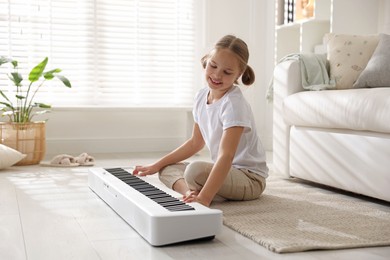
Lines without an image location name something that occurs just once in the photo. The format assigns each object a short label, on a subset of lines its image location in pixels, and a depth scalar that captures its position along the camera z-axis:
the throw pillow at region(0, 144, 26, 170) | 2.88
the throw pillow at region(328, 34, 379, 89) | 2.64
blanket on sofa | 2.57
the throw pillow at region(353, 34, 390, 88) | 2.42
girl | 1.76
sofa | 1.96
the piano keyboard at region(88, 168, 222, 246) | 1.36
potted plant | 3.15
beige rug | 1.41
